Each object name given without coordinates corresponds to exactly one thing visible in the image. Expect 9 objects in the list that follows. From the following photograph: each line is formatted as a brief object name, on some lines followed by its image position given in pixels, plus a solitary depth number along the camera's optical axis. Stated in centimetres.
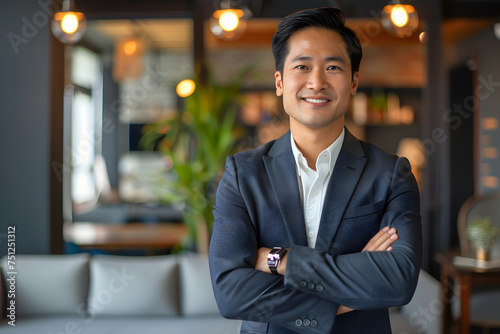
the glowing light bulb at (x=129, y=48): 562
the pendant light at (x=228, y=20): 302
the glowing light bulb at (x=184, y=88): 433
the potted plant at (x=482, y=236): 306
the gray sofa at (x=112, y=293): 296
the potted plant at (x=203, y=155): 326
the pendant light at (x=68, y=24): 301
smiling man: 90
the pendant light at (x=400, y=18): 287
